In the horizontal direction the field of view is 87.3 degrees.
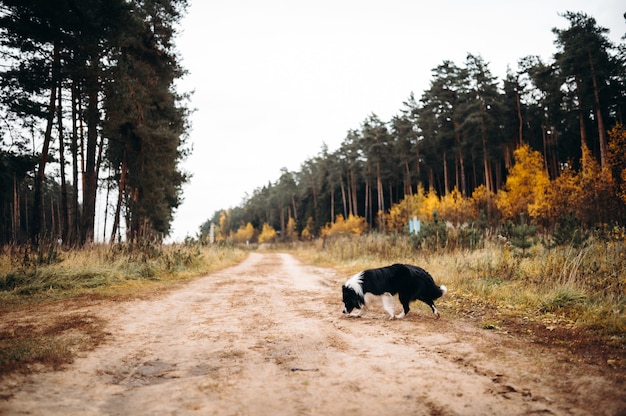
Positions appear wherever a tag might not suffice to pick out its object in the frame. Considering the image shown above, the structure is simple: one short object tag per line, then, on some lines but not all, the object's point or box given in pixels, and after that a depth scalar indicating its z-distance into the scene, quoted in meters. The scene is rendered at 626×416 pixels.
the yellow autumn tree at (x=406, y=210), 43.38
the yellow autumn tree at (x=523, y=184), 29.92
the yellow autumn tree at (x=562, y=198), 21.19
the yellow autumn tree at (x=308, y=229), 74.12
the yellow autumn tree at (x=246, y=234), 101.31
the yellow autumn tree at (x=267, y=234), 86.91
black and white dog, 5.91
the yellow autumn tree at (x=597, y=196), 17.80
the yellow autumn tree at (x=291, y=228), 79.67
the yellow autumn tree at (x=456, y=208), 29.78
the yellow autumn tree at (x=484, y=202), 32.12
